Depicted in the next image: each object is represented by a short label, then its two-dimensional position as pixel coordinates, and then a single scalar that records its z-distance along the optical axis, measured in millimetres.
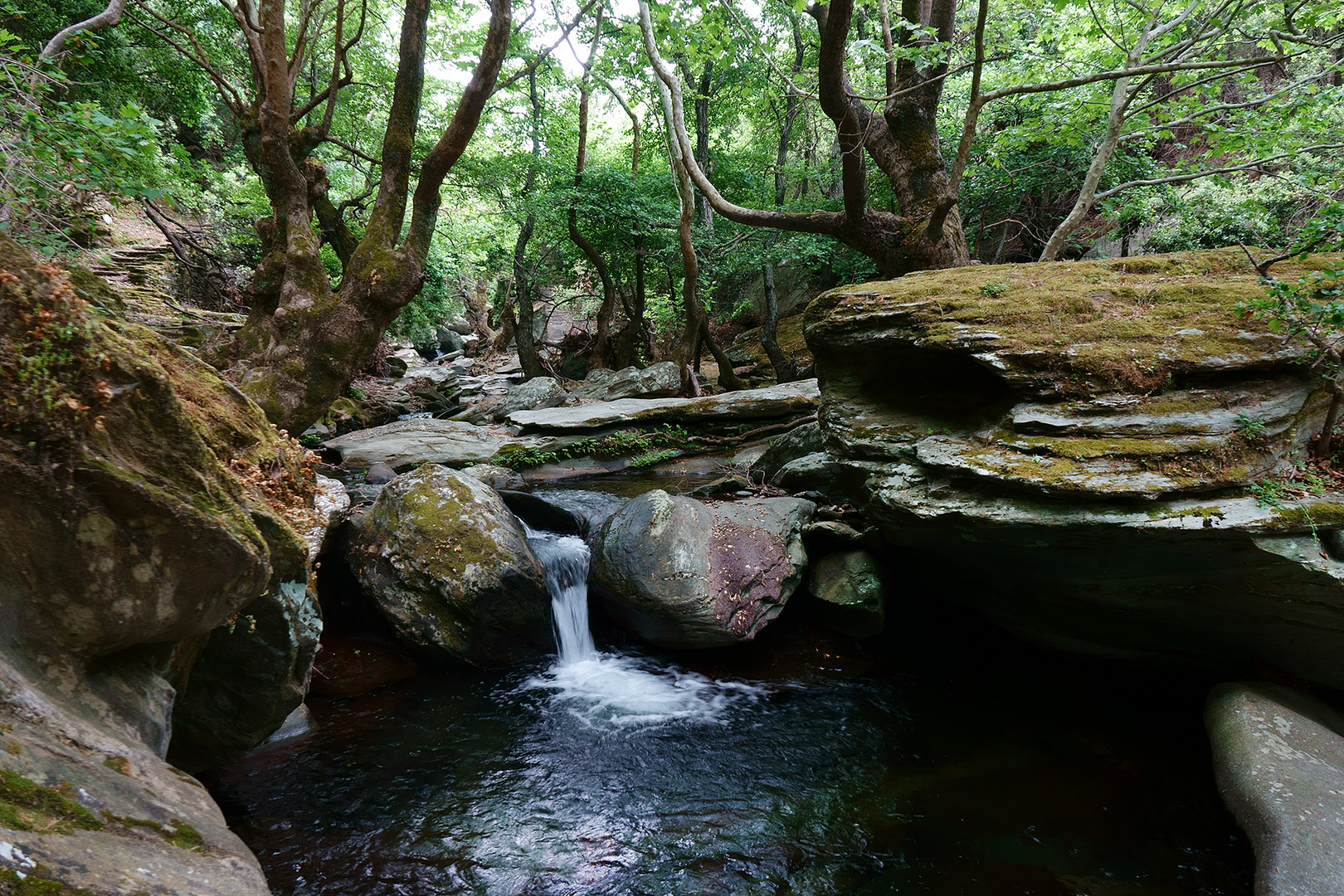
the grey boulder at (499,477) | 8995
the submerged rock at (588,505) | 7194
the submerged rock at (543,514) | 7375
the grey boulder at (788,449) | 8242
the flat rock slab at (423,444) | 9695
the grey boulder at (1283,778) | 2965
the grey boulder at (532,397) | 13391
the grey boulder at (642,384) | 12688
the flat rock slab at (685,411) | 10844
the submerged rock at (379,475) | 8719
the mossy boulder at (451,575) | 5391
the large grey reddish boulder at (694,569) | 5496
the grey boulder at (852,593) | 5914
